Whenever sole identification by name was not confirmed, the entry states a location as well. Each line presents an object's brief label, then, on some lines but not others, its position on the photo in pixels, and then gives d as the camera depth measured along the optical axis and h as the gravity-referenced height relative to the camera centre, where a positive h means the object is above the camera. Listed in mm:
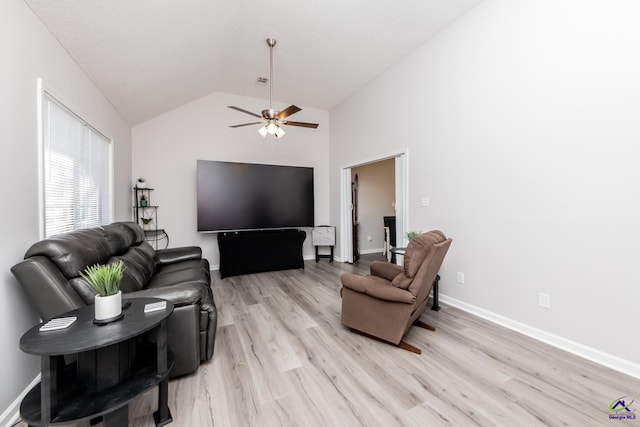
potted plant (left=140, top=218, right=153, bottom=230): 4306 -149
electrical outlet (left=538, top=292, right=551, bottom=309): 2287 -821
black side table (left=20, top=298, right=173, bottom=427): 1086 -818
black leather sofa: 1433 -498
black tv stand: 4445 -698
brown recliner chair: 2096 -727
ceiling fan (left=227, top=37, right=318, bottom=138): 2999 +1169
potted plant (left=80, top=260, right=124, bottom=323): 1299 -429
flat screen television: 4453 +331
